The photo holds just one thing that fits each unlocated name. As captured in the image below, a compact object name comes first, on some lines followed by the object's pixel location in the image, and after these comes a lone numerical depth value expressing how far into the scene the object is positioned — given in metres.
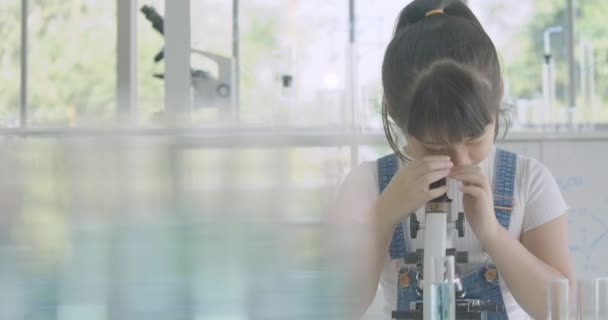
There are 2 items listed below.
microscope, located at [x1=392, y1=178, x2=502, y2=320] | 1.90
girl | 2.06
